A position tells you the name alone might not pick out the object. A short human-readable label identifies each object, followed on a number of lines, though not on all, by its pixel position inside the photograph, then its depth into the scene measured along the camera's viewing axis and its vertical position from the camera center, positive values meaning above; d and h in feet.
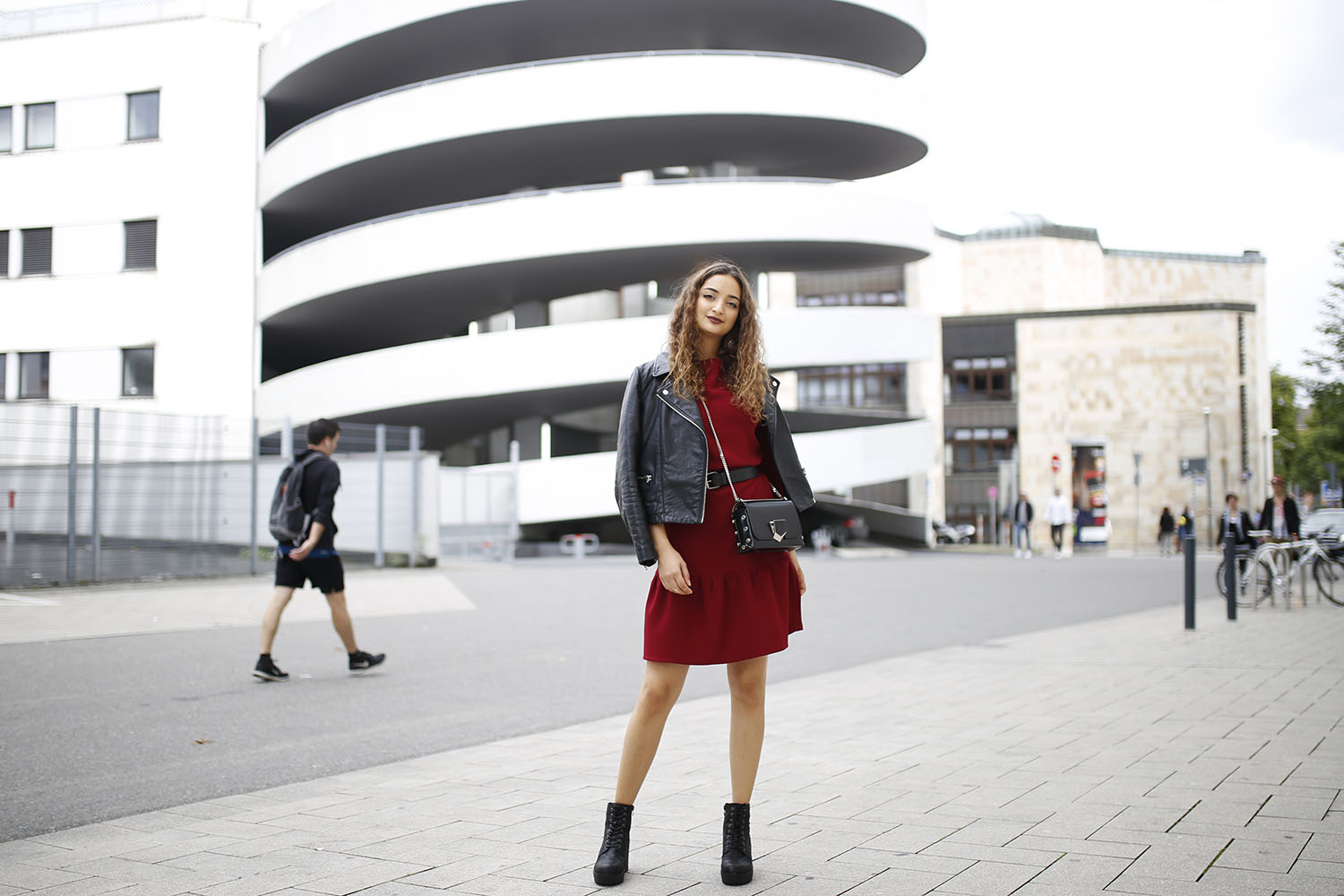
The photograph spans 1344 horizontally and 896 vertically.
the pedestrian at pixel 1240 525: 53.11 -1.49
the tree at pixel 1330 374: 104.88 +10.08
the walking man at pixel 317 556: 27.66 -1.54
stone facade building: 194.59 +13.70
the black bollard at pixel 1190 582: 38.06 -2.83
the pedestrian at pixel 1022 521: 108.58 -2.71
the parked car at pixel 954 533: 190.08 -6.86
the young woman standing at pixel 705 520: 12.67 -0.31
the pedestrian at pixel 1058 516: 108.99 -2.28
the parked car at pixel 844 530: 132.26 -4.44
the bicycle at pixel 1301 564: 48.80 -3.03
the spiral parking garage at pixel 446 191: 102.42 +26.06
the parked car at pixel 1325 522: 85.30 -2.29
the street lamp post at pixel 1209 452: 191.31 +6.00
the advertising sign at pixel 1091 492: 198.80 -0.22
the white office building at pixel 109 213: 108.37 +24.50
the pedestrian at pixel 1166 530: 139.13 -4.42
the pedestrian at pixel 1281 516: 54.70 -1.15
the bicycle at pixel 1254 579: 48.88 -3.55
